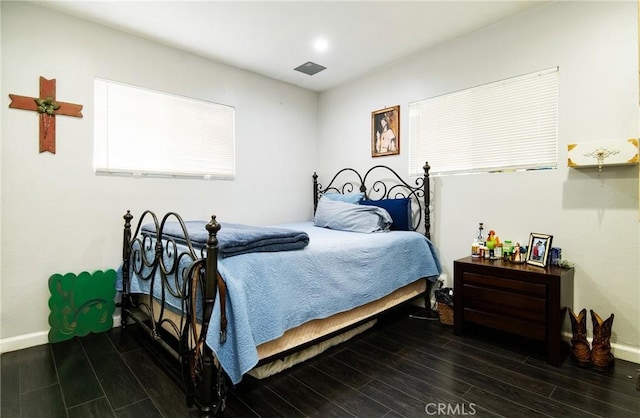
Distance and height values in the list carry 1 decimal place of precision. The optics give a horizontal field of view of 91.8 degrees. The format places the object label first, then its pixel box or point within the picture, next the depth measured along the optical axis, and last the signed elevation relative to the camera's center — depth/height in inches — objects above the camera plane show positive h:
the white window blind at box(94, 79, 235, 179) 101.1 +25.9
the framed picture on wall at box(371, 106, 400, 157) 130.7 +32.4
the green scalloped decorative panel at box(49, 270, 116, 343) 91.0 -30.4
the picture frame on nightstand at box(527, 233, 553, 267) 87.0 -12.0
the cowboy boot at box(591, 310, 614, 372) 75.7 -34.4
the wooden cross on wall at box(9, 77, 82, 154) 89.0 +27.6
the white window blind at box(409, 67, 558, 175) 93.8 +27.4
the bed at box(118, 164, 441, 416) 56.0 -18.9
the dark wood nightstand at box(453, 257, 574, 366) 78.4 -25.3
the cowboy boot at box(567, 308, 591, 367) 78.3 -34.2
